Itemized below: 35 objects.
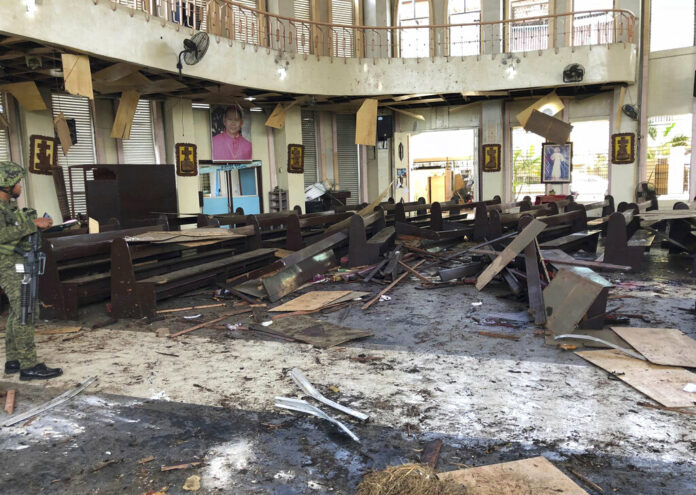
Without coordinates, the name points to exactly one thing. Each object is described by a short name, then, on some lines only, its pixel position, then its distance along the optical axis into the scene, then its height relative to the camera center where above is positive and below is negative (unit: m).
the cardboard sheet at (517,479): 2.51 -1.45
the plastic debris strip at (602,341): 4.18 -1.35
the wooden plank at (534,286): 5.32 -1.11
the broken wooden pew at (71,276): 5.98 -0.94
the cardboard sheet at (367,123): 13.73 +1.76
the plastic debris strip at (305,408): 3.16 -1.41
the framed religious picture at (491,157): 16.45 +0.89
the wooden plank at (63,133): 10.09 +1.27
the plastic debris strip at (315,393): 3.34 -1.41
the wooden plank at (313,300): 6.22 -1.35
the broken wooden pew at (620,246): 7.96 -0.98
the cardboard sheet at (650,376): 3.45 -1.41
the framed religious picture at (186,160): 13.48 +0.90
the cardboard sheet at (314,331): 4.94 -1.40
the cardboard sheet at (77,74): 8.80 +2.09
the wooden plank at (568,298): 4.78 -1.09
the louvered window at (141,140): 13.13 +1.41
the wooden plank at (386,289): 6.40 -1.36
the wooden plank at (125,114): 11.89 +1.86
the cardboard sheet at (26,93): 10.61 +2.15
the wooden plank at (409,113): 17.00 +2.43
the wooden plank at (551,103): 15.20 +2.38
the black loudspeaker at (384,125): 17.48 +2.11
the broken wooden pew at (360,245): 8.81 -0.94
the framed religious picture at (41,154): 10.81 +0.94
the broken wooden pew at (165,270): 5.98 -0.99
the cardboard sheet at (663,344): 4.04 -1.35
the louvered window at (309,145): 16.86 +1.48
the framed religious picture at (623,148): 14.90 +0.97
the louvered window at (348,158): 17.59 +1.07
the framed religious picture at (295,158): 15.61 +0.98
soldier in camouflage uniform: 4.12 -0.52
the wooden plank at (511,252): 6.25 -0.82
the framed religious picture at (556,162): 15.86 +0.65
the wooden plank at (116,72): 10.23 +2.46
